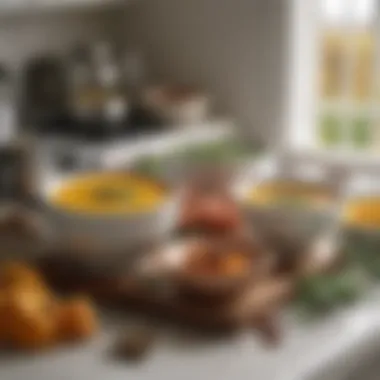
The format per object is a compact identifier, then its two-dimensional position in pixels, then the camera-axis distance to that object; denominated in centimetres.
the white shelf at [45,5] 209
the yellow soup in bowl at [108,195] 171
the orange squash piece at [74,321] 155
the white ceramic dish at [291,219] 170
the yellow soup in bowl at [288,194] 178
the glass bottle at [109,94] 228
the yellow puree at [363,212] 182
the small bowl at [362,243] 175
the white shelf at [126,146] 218
